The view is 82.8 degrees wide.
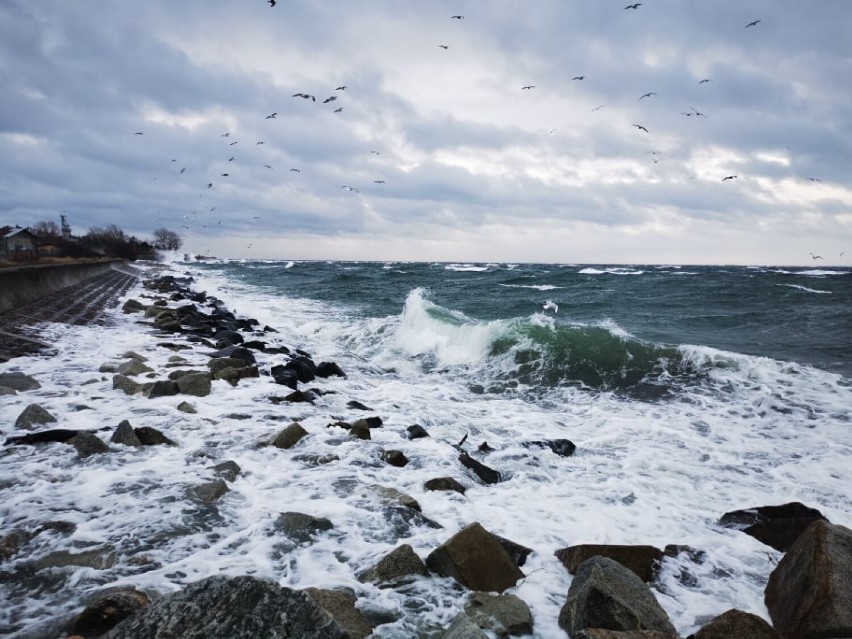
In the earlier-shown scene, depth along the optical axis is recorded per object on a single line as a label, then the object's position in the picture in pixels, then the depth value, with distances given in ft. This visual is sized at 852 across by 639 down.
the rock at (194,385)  23.63
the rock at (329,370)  32.37
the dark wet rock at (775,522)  13.59
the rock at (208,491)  13.73
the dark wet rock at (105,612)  8.44
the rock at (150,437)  17.24
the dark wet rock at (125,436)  16.80
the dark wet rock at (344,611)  8.96
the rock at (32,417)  17.21
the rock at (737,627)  8.56
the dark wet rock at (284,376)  27.61
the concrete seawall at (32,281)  47.65
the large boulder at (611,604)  8.73
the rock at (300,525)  12.46
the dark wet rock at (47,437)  16.14
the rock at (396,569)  10.81
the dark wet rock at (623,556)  11.56
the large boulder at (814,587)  8.84
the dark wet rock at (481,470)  17.52
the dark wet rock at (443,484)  15.87
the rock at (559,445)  20.64
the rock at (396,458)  17.90
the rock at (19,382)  21.71
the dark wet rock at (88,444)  15.81
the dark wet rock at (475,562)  10.80
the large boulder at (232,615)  6.50
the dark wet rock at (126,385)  22.85
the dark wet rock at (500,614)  9.34
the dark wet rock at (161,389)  22.47
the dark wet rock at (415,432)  21.09
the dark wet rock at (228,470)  15.21
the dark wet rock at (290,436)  18.33
